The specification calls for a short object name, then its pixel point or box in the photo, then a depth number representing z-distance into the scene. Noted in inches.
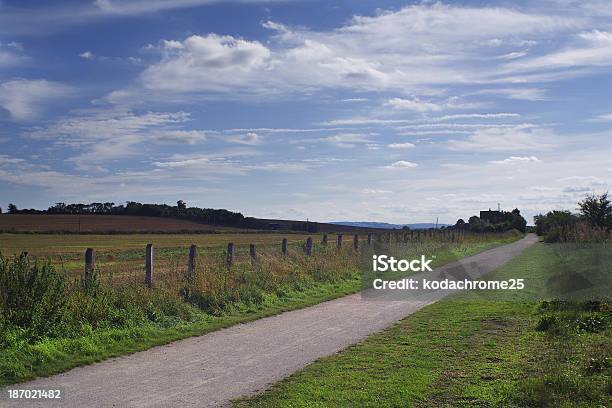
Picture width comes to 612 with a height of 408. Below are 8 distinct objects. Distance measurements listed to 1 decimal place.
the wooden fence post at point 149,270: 568.7
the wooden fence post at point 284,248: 877.3
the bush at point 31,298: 426.9
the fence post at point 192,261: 627.8
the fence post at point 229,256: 717.4
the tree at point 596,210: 1681.8
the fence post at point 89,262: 519.5
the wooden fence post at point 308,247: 974.4
